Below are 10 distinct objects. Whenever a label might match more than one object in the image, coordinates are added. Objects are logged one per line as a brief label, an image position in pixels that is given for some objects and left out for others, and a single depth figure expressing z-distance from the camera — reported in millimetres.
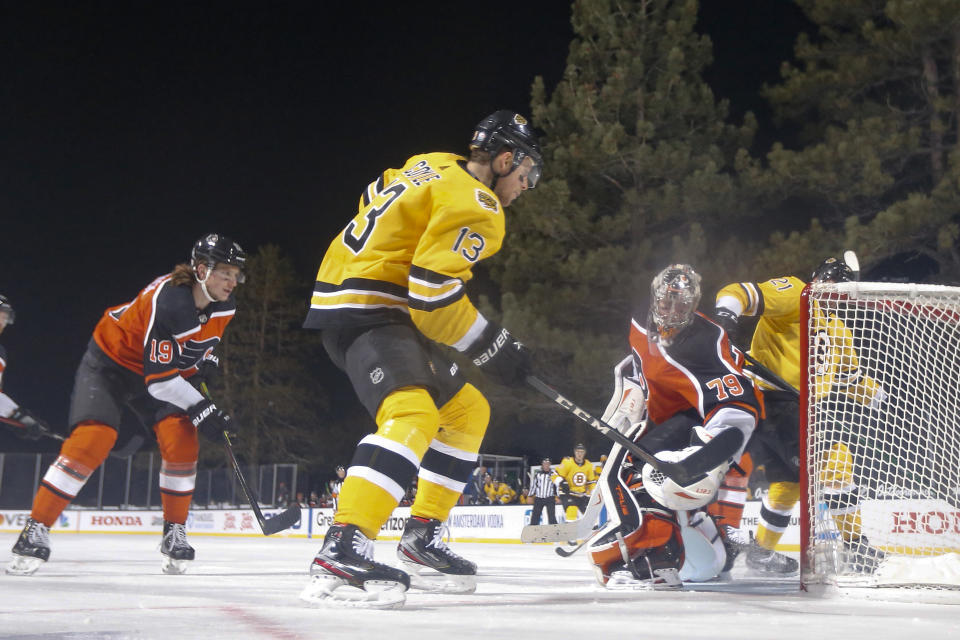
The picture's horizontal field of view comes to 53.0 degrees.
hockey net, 3031
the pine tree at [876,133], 15891
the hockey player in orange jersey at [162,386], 3916
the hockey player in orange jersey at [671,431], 3156
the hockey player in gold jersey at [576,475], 13120
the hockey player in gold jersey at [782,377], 3799
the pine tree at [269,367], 32188
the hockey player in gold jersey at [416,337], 2375
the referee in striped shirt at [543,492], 12055
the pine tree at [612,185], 18156
